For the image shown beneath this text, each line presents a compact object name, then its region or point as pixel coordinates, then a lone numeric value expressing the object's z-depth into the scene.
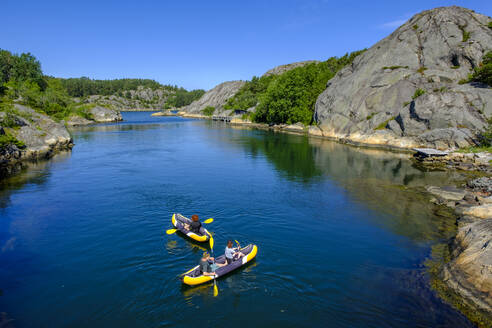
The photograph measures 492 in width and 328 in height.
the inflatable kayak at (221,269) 17.17
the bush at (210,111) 197.62
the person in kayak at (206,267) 17.53
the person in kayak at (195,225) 22.59
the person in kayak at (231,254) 18.77
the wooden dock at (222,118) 161.62
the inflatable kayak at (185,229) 22.38
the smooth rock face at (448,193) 32.31
